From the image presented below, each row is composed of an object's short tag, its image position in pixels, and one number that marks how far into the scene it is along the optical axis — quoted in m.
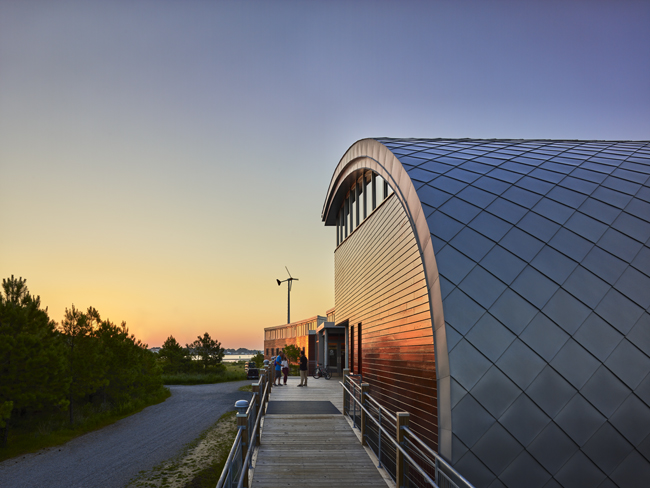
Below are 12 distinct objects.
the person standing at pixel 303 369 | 22.23
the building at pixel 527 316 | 6.85
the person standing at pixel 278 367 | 23.96
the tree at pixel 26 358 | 17.44
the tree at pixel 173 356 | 46.44
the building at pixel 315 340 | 30.58
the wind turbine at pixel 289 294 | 54.75
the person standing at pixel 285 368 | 23.96
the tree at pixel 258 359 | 51.00
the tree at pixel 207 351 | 47.03
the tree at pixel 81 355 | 23.16
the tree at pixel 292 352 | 41.38
